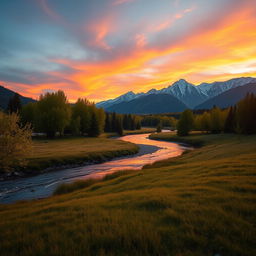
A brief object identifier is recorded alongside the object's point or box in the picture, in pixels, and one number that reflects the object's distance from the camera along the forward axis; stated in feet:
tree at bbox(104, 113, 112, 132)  415.21
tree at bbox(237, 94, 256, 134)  196.50
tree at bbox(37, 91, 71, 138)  217.36
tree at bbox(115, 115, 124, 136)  384.43
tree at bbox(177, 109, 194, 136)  288.10
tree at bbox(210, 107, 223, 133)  279.32
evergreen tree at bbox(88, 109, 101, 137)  279.28
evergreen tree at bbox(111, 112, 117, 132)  424.87
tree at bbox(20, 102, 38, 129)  262.80
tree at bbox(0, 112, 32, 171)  55.83
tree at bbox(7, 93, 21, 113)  263.70
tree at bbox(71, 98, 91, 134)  276.62
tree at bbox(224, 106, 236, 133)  252.62
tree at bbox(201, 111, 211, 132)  300.61
